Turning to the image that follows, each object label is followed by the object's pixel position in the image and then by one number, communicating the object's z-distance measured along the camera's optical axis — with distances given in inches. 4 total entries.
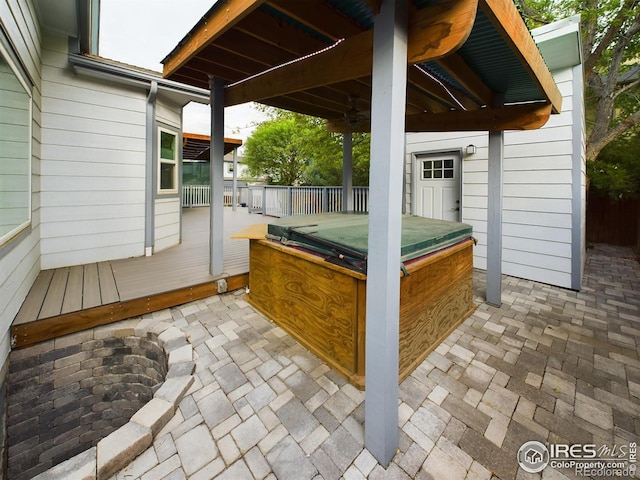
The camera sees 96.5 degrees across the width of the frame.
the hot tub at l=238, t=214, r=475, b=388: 78.6
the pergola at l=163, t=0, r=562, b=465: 53.5
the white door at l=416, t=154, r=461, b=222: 201.5
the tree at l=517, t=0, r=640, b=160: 214.8
